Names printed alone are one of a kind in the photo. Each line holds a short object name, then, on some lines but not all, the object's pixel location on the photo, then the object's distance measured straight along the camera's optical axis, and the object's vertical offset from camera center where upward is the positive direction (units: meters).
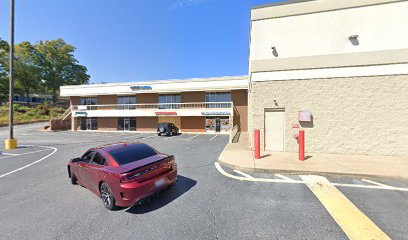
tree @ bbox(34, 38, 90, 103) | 50.38 +15.54
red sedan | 4.16 -1.21
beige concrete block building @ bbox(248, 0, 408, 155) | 8.50 +2.22
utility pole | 13.81 +3.14
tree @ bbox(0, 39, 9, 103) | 41.28 +11.32
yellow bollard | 13.99 -1.68
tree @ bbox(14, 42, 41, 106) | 46.08 +12.79
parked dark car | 21.47 -0.83
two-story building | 24.06 +2.33
